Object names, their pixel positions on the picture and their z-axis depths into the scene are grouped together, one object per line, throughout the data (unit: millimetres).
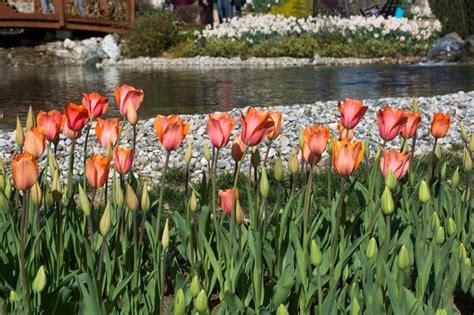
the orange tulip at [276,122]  2988
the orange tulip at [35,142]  2711
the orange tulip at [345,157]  2551
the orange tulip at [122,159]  2727
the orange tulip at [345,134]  3168
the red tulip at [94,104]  3158
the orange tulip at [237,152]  2821
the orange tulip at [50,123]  3012
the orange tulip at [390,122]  3008
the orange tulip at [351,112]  2971
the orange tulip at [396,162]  2885
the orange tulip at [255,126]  2586
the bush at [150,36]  20984
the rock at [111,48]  21047
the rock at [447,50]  18391
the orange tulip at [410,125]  3182
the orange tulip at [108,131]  2986
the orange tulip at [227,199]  2959
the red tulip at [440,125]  3281
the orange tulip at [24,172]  2246
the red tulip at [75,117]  2943
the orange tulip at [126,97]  2972
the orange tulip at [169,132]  2694
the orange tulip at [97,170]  2619
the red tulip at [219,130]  2707
